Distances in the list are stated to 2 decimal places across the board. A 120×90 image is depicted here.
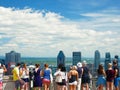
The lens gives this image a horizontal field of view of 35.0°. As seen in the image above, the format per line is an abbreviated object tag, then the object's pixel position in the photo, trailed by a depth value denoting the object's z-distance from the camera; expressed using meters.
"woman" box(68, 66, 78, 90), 10.22
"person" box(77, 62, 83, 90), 10.51
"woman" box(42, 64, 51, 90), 10.49
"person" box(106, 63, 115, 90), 10.60
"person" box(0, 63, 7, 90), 10.09
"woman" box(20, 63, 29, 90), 10.59
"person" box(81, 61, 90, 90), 10.59
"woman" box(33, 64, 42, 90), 10.38
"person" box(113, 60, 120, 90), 10.70
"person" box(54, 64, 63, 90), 10.31
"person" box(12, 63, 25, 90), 10.41
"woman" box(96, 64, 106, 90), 10.37
